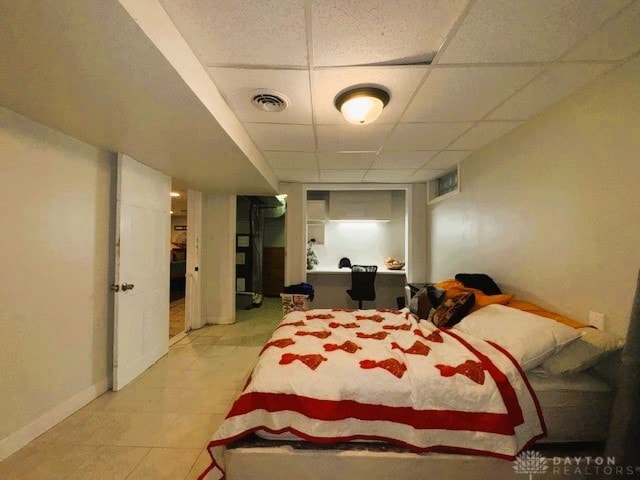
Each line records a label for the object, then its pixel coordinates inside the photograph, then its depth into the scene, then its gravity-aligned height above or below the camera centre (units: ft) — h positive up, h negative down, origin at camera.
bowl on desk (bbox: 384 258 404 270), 16.51 -1.27
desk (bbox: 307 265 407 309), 16.65 -2.93
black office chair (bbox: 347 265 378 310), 14.40 -2.16
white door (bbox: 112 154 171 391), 7.95 -0.91
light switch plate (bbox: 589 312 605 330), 5.30 -1.56
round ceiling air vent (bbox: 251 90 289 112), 5.97 +3.55
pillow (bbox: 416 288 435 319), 8.43 -2.03
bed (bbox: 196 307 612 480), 4.48 -3.09
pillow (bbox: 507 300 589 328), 5.70 -1.68
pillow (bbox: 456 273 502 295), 8.05 -1.24
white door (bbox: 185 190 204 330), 13.33 -0.85
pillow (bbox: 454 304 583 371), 4.99 -1.88
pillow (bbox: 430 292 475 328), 7.14 -1.84
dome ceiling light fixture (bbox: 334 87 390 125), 5.69 +3.28
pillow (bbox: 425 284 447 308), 8.23 -1.66
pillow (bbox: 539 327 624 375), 4.80 -2.08
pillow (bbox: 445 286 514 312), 7.25 -1.56
